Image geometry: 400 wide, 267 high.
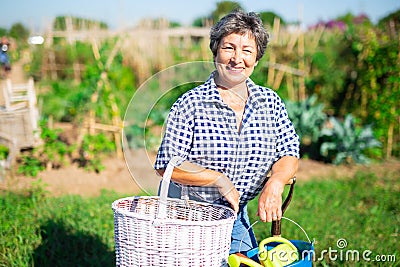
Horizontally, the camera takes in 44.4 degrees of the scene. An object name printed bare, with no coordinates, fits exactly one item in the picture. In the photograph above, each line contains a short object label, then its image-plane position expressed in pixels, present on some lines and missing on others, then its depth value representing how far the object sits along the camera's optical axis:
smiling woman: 2.12
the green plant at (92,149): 6.26
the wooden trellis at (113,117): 6.53
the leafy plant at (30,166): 5.67
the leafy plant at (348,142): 7.04
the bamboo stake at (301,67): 9.44
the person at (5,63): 13.62
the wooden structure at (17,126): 5.84
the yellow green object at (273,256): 1.97
